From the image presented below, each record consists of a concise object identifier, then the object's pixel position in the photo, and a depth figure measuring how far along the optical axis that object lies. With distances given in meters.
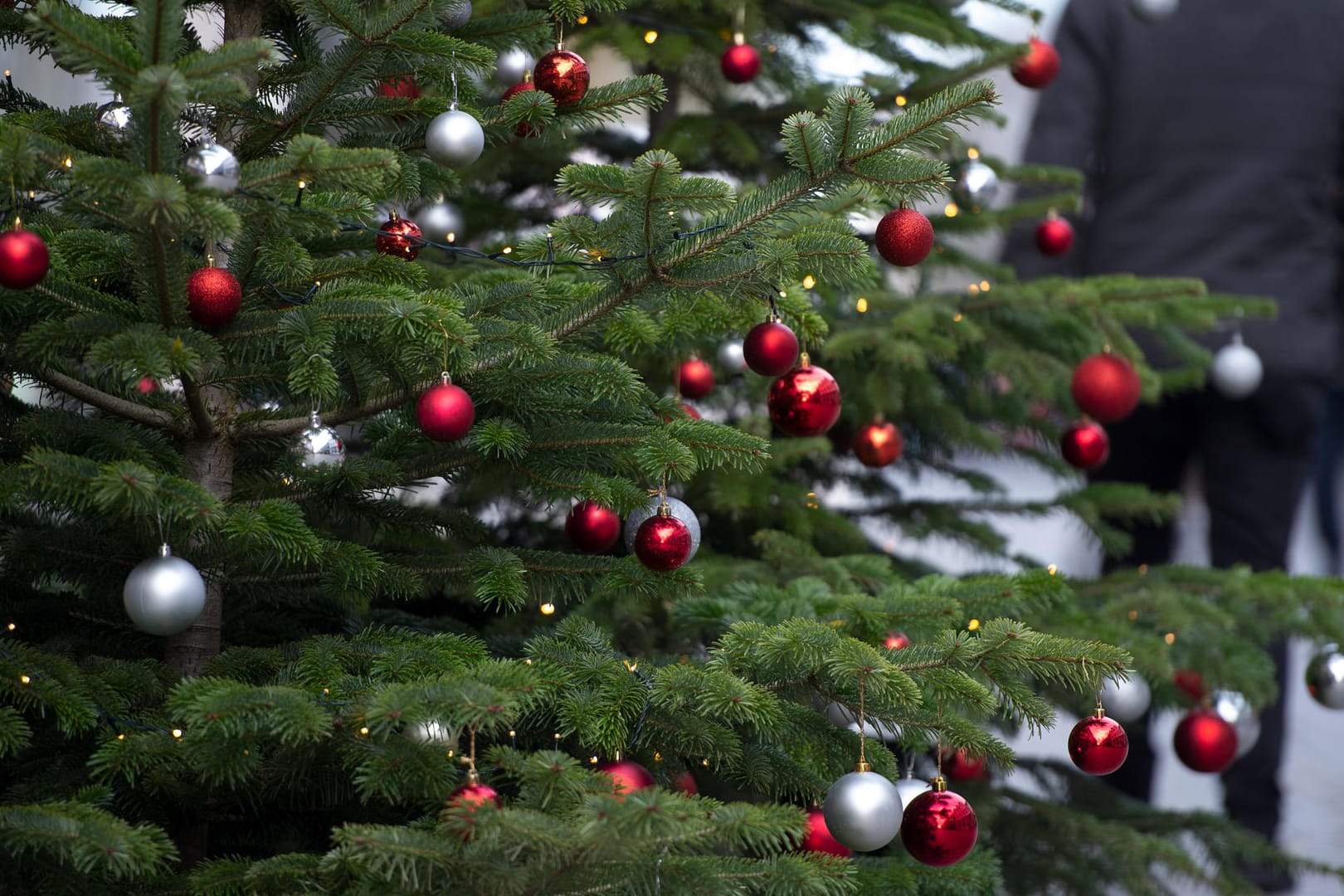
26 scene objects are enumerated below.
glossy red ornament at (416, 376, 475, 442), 5.58
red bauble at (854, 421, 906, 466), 6.41
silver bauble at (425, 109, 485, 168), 5.69
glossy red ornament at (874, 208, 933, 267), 5.63
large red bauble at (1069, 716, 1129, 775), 5.67
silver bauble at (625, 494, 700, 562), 5.72
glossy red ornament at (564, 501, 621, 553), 5.84
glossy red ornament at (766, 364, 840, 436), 5.84
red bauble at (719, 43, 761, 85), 6.42
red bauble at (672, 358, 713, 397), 6.24
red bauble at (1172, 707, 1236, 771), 6.43
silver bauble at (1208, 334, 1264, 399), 6.93
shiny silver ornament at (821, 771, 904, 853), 5.55
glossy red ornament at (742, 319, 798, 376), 5.78
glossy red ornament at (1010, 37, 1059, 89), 6.58
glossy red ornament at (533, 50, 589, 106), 5.78
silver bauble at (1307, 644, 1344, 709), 6.36
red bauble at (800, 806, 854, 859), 5.68
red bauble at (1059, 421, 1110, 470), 6.58
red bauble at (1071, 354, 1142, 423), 6.47
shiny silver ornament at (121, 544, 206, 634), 5.56
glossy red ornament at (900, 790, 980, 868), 5.62
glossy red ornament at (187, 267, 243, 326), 5.57
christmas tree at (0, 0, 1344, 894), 5.45
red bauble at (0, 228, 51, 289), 5.47
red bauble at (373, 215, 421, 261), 5.75
